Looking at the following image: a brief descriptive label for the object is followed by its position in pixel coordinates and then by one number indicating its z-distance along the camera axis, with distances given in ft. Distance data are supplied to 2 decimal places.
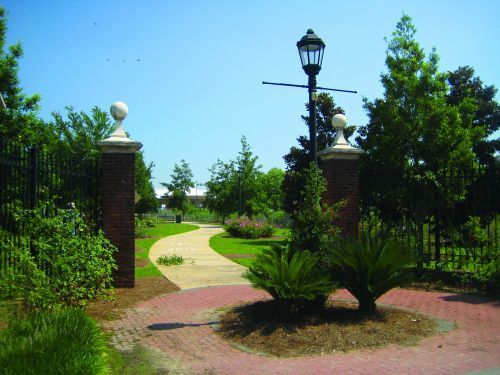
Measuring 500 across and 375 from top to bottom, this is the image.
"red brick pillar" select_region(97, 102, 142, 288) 29.48
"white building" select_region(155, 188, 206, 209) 405.51
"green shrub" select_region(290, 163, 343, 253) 22.59
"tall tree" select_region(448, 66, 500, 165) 78.64
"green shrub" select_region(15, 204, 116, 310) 19.31
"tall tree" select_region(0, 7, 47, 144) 51.57
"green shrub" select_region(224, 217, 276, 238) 90.99
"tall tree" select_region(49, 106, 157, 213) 56.65
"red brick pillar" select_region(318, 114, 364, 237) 32.12
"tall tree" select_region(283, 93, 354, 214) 67.31
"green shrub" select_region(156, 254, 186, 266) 44.36
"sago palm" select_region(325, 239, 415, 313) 21.40
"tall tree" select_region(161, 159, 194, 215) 239.71
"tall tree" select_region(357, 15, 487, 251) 35.35
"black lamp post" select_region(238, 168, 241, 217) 138.51
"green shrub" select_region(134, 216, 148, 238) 83.35
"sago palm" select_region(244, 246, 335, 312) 19.89
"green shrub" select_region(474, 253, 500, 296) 28.45
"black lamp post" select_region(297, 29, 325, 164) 22.24
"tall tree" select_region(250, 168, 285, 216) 139.33
